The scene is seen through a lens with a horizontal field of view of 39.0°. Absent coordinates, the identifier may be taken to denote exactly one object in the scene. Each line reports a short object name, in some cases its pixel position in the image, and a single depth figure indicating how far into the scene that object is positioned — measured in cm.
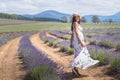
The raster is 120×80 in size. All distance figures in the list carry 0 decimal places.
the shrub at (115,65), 588
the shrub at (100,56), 674
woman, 561
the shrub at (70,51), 939
